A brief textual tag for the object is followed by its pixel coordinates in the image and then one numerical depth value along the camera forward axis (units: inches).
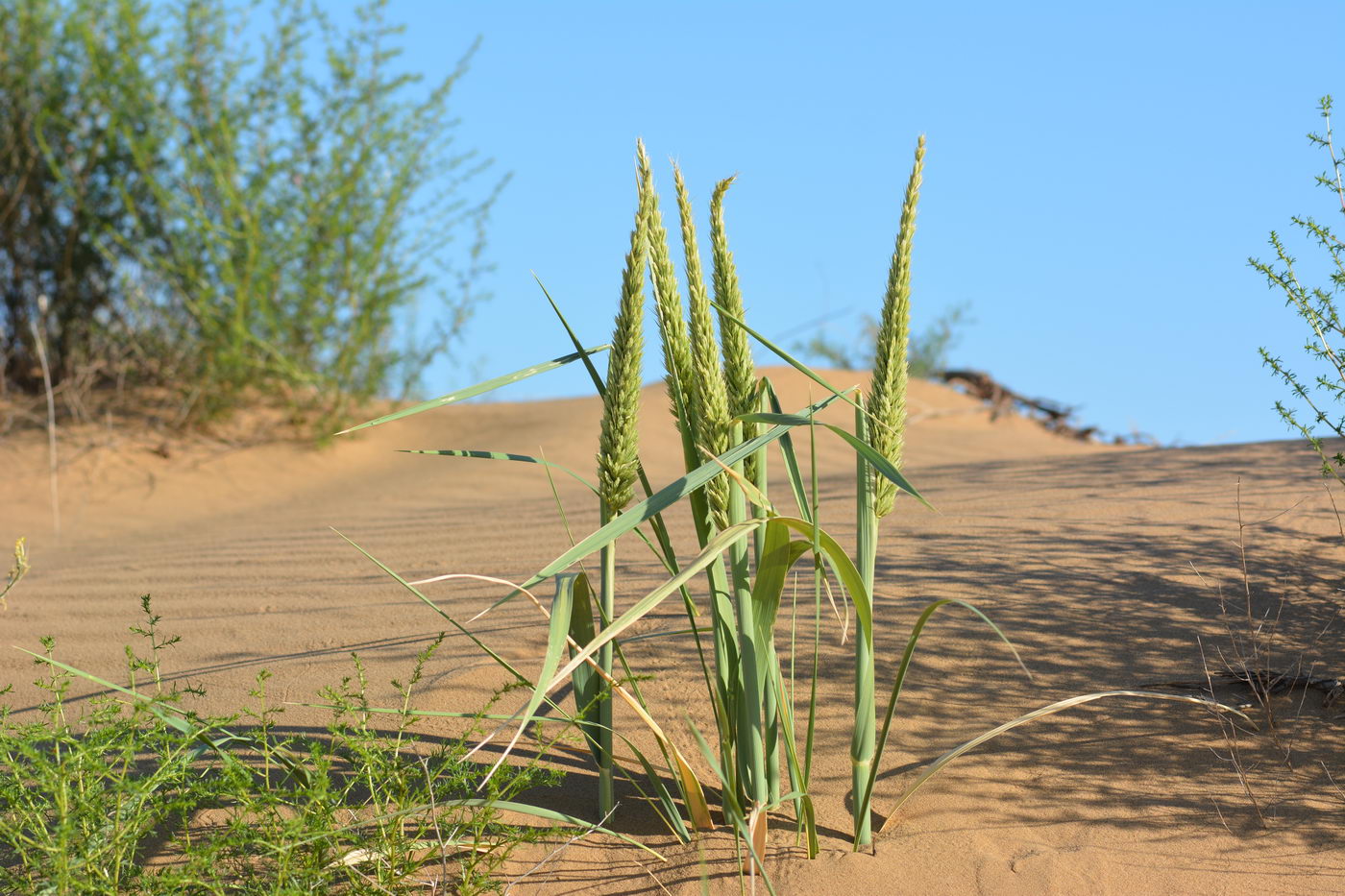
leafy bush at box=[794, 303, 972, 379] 454.0
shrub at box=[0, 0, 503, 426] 314.7
